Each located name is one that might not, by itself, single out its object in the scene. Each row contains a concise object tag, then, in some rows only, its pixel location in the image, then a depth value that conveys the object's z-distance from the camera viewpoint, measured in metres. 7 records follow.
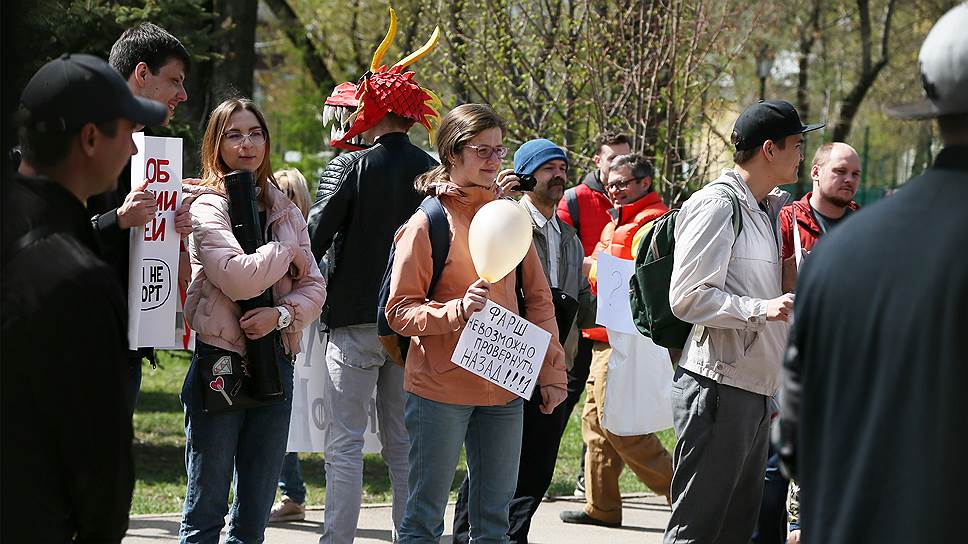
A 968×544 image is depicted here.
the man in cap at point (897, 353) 5.16
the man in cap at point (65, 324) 5.27
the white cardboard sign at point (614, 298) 14.02
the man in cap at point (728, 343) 9.66
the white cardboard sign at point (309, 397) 13.91
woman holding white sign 9.76
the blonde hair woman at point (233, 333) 9.51
